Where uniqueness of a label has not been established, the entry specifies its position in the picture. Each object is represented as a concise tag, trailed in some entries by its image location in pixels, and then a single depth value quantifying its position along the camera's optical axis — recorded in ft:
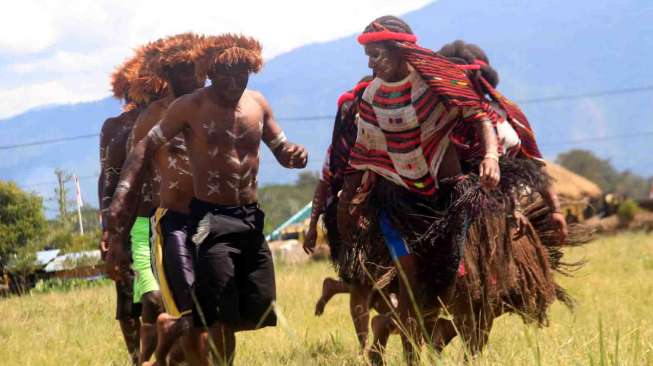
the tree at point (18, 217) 88.07
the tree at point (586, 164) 298.15
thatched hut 113.60
